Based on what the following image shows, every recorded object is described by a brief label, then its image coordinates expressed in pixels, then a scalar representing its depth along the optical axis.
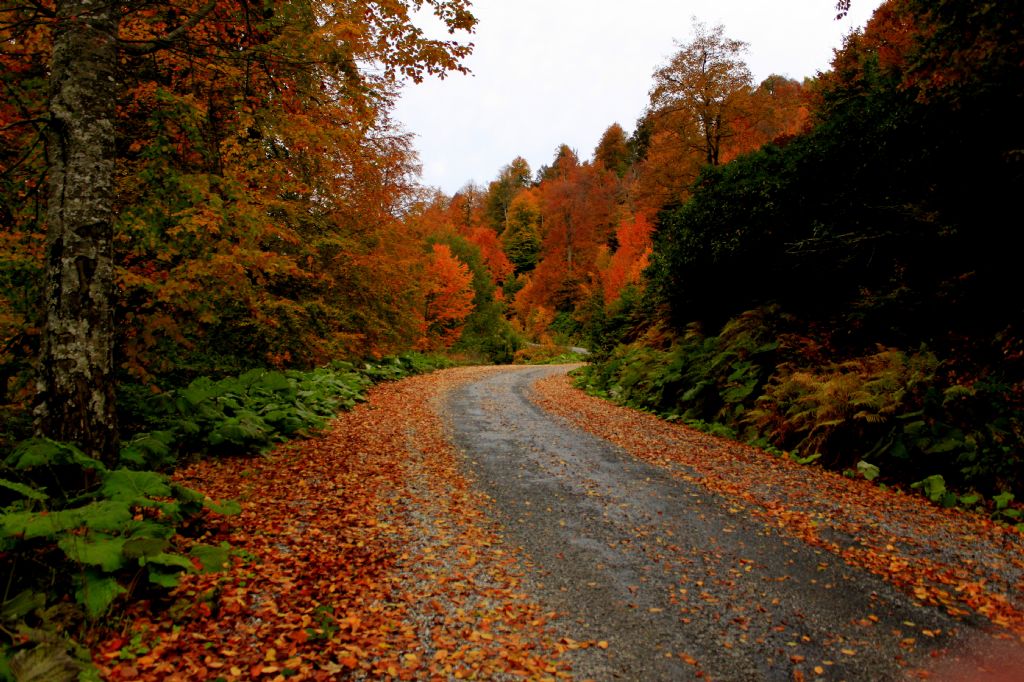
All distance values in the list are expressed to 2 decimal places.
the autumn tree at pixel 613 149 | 61.12
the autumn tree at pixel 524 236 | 54.78
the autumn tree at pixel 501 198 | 63.91
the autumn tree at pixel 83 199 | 4.66
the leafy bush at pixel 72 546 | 3.11
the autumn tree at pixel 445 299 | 28.27
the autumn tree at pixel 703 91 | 20.94
